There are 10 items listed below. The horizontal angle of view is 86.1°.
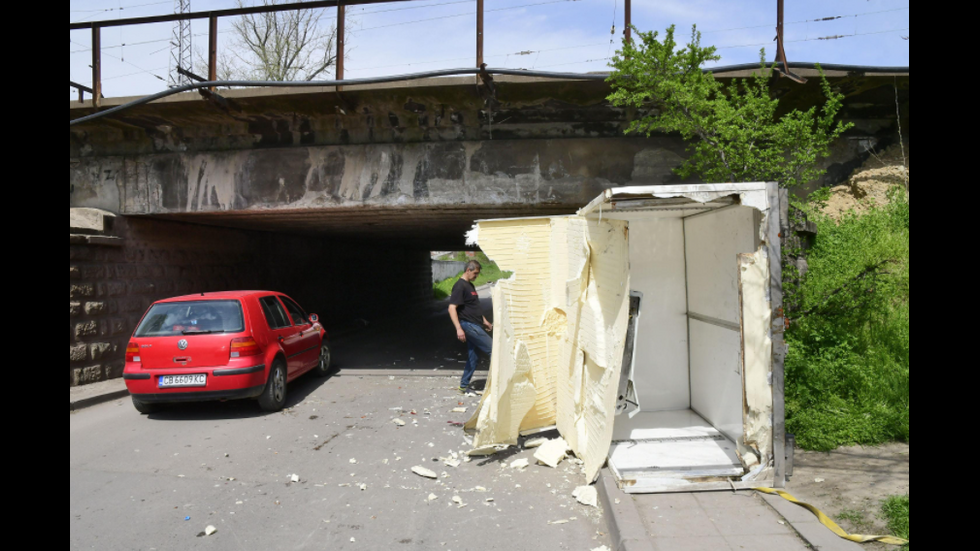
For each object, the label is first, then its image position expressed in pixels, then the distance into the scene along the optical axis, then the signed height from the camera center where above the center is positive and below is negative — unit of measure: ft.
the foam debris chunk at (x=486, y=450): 17.57 -5.88
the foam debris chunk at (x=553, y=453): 16.97 -5.89
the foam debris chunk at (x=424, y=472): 16.46 -6.25
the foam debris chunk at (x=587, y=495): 14.14 -6.04
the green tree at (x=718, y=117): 19.62 +6.10
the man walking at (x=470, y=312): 25.50 -1.78
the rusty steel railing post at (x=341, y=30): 25.77 +12.18
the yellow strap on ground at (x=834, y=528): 10.69 -5.44
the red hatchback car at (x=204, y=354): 22.12 -3.32
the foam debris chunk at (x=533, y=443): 18.65 -6.00
